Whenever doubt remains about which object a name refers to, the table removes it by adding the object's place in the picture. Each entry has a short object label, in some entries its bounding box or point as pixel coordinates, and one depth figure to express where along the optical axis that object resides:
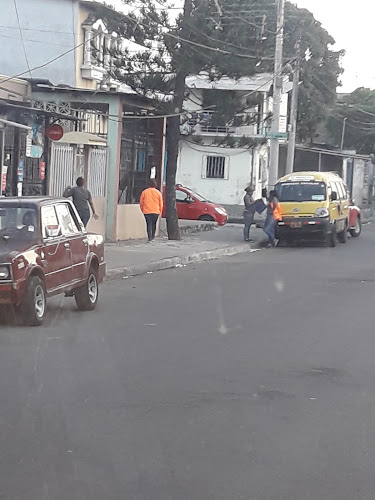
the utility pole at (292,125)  39.38
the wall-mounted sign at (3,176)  22.06
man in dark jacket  21.88
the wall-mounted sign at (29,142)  22.95
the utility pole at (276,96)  30.08
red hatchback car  36.62
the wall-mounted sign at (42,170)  23.67
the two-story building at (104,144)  23.78
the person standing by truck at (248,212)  28.92
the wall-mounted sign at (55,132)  22.91
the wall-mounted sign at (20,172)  22.81
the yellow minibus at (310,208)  28.47
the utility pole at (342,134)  68.10
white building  48.62
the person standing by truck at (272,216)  28.00
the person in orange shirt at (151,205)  25.62
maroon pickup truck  11.55
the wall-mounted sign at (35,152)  23.16
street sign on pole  29.08
